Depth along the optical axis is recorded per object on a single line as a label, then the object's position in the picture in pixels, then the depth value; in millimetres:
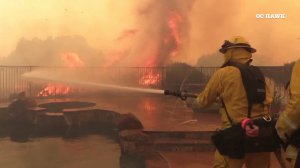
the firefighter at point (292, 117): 1841
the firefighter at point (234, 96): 2832
